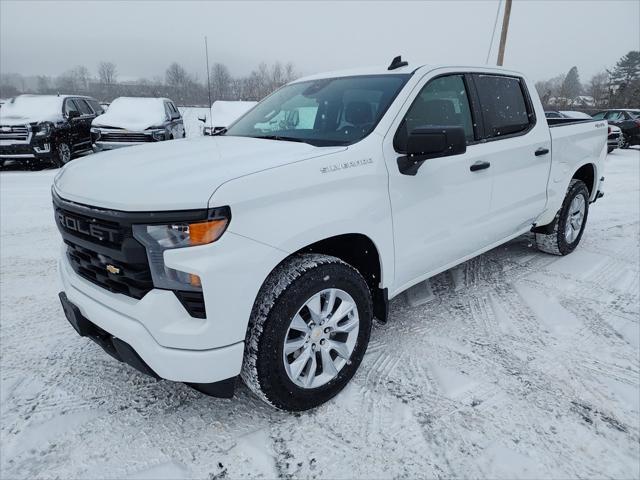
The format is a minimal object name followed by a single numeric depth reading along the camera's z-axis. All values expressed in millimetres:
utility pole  17750
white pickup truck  1778
